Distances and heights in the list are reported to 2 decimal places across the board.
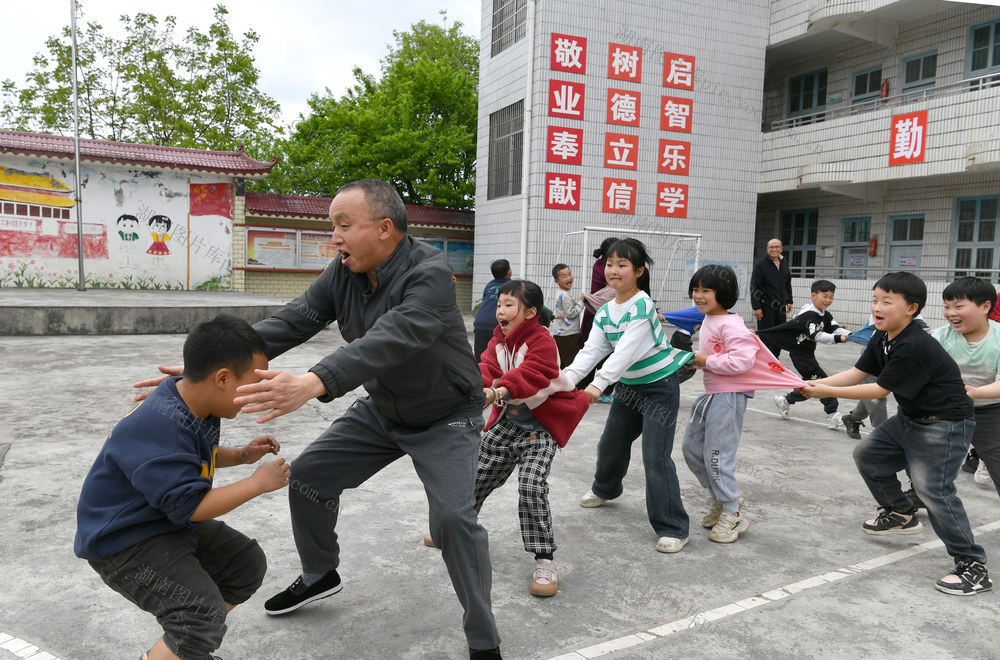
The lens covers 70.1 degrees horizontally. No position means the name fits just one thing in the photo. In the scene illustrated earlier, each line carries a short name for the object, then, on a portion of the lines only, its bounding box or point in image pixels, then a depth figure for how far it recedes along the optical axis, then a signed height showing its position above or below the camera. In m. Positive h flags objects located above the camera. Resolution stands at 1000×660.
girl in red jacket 3.18 -0.72
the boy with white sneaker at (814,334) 6.36 -0.56
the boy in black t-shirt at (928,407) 3.27 -0.63
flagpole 15.46 +0.94
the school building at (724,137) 15.38 +2.95
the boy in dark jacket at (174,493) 1.94 -0.67
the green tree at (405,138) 24.94 +4.23
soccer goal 16.06 +0.16
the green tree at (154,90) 26.83 +6.02
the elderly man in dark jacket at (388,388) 2.37 -0.47
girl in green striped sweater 3.64 -0.58
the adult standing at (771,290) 8.57 -0.26
